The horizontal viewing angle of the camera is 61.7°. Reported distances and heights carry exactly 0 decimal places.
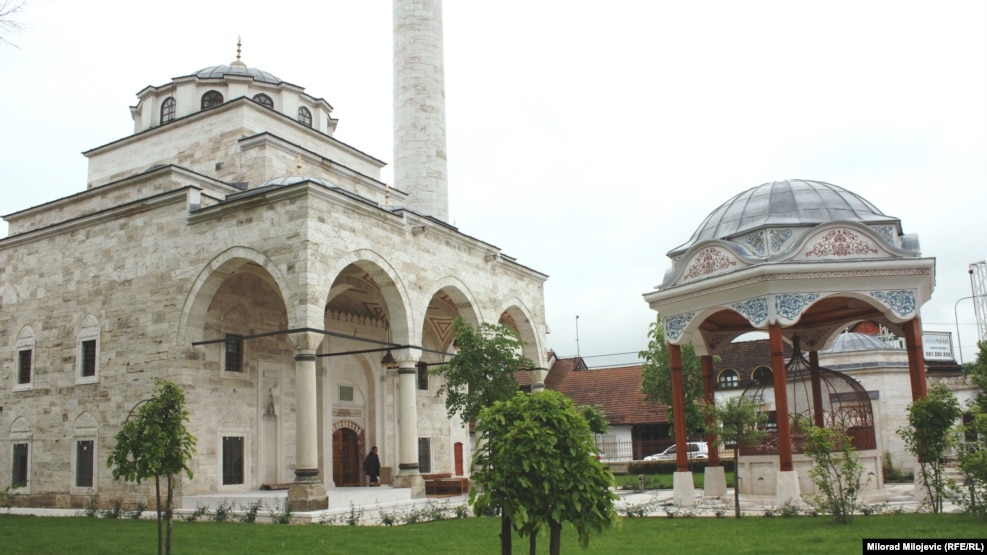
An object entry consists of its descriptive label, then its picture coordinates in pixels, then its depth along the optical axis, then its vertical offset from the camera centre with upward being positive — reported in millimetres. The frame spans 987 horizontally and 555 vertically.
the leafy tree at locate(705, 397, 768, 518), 10758 -242
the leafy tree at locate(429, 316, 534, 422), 15164 +872
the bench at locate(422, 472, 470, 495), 17531 -1485
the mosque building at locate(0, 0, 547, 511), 15023 +2665
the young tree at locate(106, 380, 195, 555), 8641 -141
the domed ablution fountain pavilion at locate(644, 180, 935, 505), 11398 +1822
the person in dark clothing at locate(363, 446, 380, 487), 19047 -1066
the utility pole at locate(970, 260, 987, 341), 34438 +4322
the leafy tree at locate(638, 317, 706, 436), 21312 +854
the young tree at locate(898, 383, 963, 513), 10086 -369
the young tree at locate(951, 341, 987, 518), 8969 -635
